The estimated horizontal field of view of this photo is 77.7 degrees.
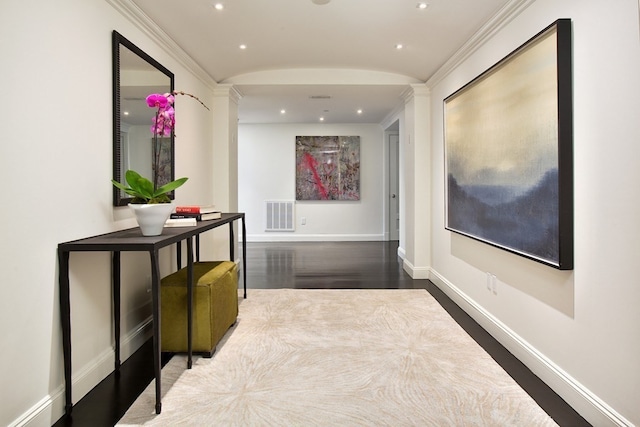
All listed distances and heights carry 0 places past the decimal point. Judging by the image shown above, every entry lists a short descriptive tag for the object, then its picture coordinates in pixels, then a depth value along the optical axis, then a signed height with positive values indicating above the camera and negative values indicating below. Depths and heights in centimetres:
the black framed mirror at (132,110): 239 +67
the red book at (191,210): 300 +4
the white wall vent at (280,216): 806 -3
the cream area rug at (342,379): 183 -91
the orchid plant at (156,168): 213 +34
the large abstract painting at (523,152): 196 +37
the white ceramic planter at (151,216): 204 +0
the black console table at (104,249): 184 -27
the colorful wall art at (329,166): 796 +97
